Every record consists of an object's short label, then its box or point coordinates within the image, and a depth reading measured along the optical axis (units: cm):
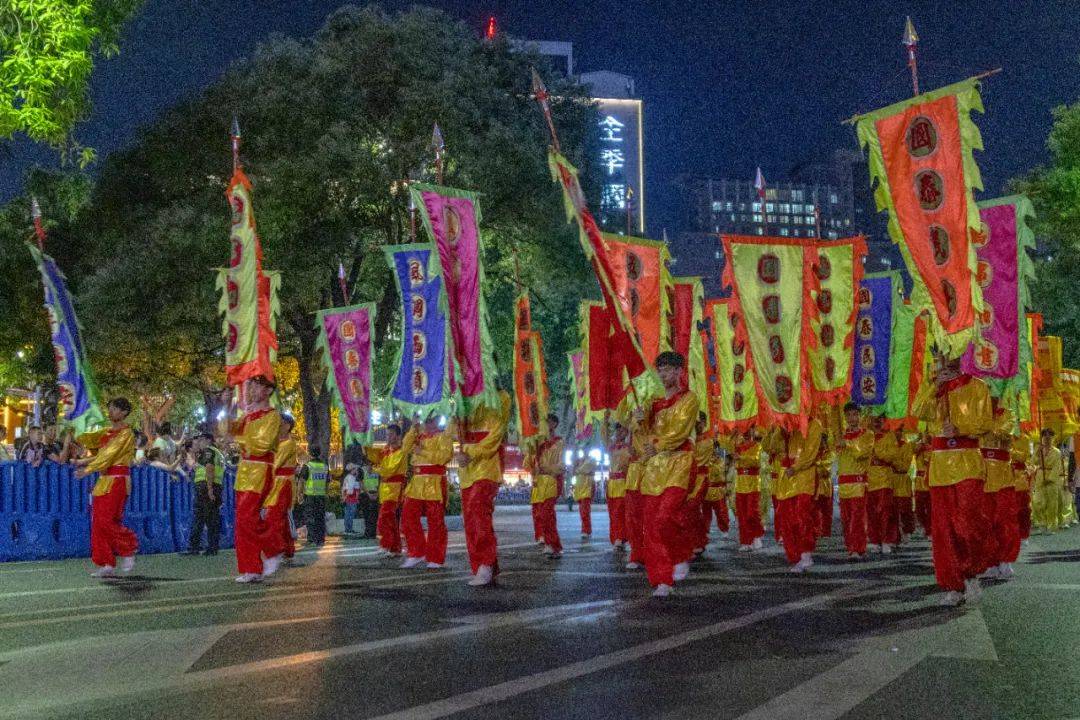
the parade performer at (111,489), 1195
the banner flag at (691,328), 1502
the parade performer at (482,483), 1027
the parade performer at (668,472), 884
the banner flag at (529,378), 1808
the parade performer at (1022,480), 1367
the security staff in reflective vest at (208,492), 1562
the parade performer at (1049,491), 2102
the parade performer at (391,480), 1462
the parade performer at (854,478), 1404
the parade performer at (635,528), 1215
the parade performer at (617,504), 1485
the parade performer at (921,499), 1553
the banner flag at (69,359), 1464
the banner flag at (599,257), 977
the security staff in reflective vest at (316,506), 1871
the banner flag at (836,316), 1323
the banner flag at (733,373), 1602
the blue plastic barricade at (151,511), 1628
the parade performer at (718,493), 1590
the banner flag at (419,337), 1552
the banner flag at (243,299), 1490
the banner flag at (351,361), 1848
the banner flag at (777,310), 1209
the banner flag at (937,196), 887
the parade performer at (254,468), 1090
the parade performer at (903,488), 1511
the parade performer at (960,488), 834
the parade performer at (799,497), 1189
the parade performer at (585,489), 1992
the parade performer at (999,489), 949
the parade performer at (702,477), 1336
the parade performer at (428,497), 1230
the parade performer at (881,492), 1465
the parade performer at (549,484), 1491
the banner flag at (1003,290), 1159
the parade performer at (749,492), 1573
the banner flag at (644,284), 1333
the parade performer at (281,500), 1121
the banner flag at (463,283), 1067
